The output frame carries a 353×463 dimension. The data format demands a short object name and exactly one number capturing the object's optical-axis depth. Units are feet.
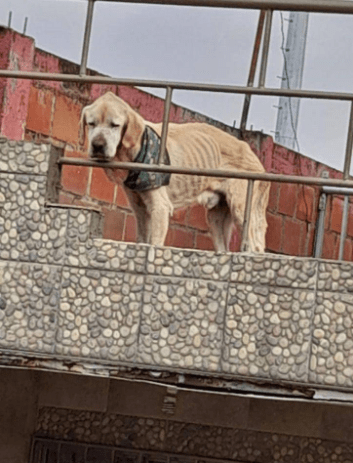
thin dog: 19.29
